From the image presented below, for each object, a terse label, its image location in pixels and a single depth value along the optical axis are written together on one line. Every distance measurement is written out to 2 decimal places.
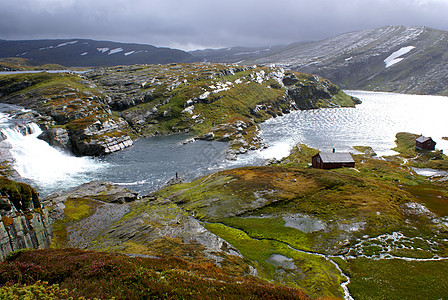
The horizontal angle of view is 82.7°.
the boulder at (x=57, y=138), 114.61
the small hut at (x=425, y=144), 120.06
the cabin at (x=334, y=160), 88.62
